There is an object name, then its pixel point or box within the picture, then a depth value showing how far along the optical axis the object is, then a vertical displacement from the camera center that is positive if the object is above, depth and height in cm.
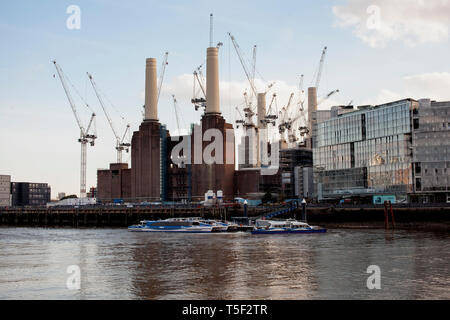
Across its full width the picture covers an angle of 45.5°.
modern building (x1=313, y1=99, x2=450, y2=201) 13762 +979
